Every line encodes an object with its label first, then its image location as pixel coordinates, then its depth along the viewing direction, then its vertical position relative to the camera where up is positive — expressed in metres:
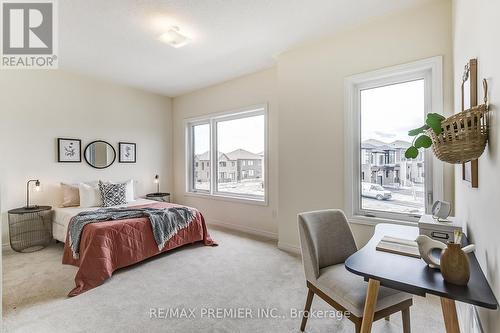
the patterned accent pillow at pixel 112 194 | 3.97 -0.44
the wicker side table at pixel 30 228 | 3.48 -0.88
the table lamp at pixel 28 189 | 3.65 -0.32
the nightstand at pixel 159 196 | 4.93 -0.60
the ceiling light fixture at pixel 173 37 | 2.80 +1.44
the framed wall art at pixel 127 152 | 4.77 +0.27
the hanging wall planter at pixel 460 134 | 1.10 +0.14
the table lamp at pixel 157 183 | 5.31 -0.37
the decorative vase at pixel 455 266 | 1.00 -0.41
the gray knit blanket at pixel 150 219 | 2.90 -0.66
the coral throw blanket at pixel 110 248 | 2.51 -0.92
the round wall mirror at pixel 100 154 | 4.38 +0.21
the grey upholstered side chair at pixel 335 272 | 1.48 -0.72
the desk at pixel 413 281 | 0.96 -0.49
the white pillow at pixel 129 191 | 4.36 -0.43
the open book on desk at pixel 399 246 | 1.36 -0.46
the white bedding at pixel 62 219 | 3.37 -0.72
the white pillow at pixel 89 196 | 3.85 -0.45
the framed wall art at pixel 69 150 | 4.02 +0.26
